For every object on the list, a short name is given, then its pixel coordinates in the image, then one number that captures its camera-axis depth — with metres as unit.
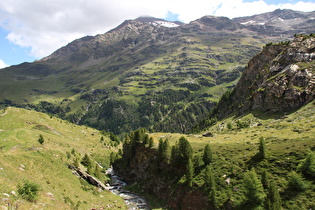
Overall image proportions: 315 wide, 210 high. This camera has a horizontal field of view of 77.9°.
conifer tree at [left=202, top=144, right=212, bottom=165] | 61.44
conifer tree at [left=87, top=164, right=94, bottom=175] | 74.59
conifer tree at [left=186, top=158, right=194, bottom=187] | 57.91
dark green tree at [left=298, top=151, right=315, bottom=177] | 41.22
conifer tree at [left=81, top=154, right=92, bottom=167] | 81.78
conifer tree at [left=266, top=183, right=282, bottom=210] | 37.19
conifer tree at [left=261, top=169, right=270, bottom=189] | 44.63
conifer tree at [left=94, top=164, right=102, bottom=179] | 78.58
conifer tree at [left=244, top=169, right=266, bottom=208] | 41.91
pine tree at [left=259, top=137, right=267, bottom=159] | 51.84
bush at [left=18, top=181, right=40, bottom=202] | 31.20
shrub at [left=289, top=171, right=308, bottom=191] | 39.84
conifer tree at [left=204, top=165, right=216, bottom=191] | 51.14
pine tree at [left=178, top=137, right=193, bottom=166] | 64.88
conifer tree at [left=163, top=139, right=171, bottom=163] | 73.02
